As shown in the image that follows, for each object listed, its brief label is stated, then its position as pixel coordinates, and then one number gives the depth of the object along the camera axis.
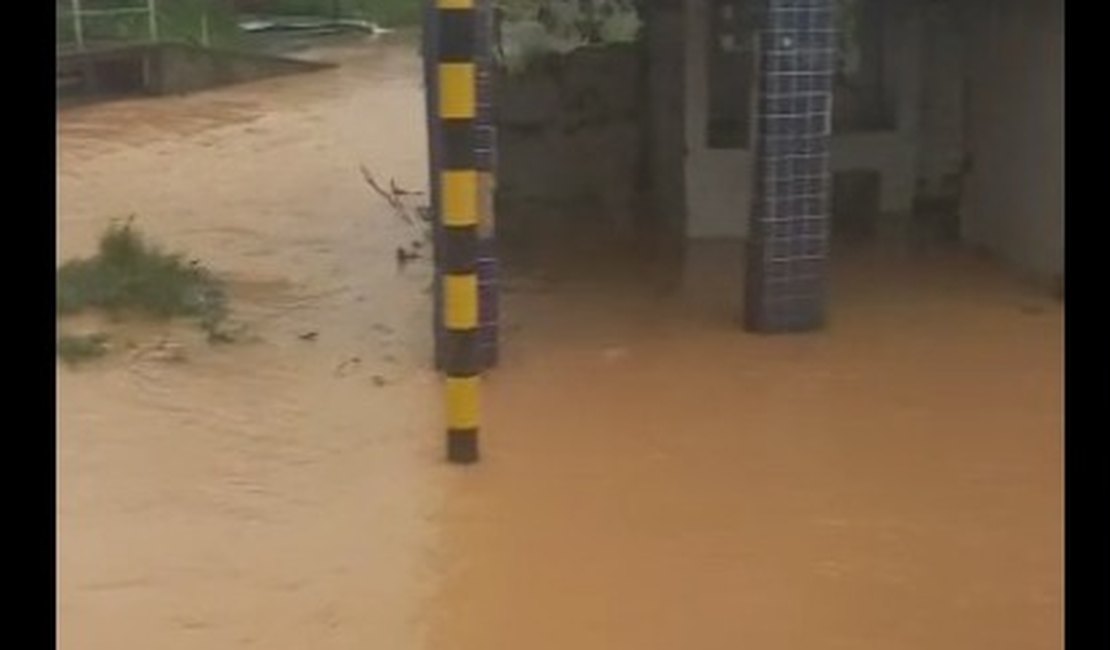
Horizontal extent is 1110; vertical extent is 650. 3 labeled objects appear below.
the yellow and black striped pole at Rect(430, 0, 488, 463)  6.59
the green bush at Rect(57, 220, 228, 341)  9.13
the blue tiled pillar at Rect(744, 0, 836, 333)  8.22
